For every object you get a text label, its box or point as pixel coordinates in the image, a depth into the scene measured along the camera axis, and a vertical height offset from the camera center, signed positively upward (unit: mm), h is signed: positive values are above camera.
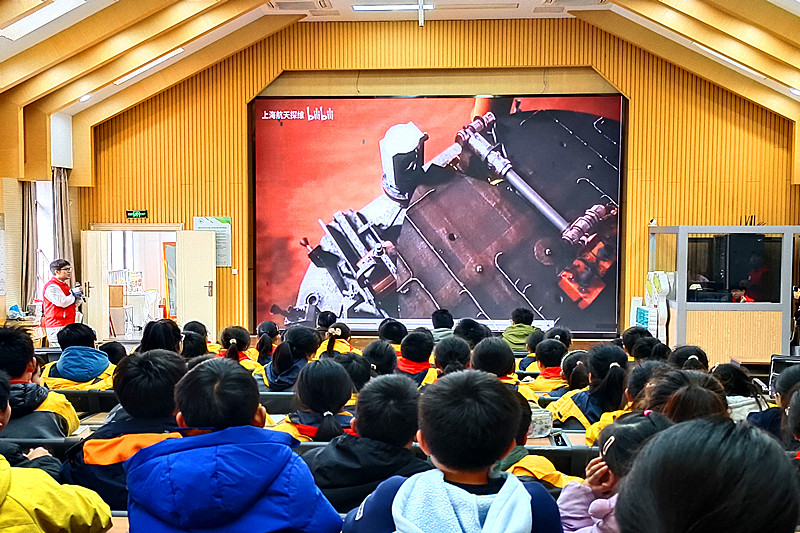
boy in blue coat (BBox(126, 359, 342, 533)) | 1877 -602
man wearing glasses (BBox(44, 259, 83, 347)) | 8383 -626
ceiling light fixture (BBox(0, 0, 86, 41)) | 8086 +2344
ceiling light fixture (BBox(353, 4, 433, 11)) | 10160 +3080
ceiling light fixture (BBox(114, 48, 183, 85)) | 10315 +2346
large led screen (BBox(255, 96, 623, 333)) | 11211 +514
